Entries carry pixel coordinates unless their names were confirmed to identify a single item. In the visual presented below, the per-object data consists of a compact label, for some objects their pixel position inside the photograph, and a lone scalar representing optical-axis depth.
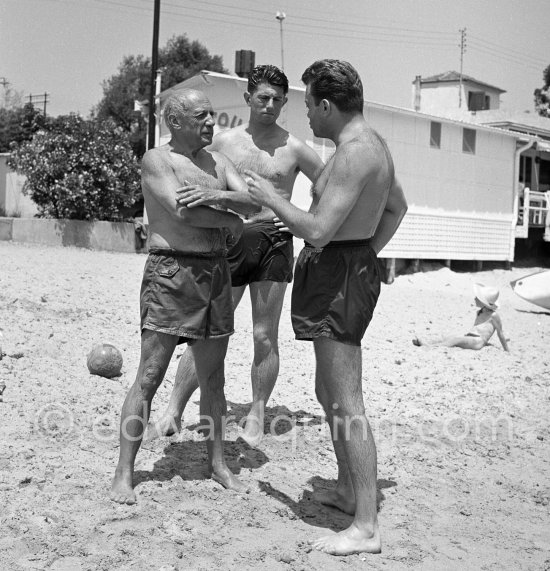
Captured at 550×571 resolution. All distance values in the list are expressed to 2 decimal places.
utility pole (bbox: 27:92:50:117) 47.11
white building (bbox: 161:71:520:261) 16.02
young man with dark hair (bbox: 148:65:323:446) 5.31
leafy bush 14.98
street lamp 23.97
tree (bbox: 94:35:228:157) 43.06
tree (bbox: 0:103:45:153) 34.09
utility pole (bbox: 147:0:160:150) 20.50
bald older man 4.13
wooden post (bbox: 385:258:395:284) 17.00
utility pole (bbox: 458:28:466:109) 44.12
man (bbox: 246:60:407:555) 3.75
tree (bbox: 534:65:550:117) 42.44
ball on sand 6.04
